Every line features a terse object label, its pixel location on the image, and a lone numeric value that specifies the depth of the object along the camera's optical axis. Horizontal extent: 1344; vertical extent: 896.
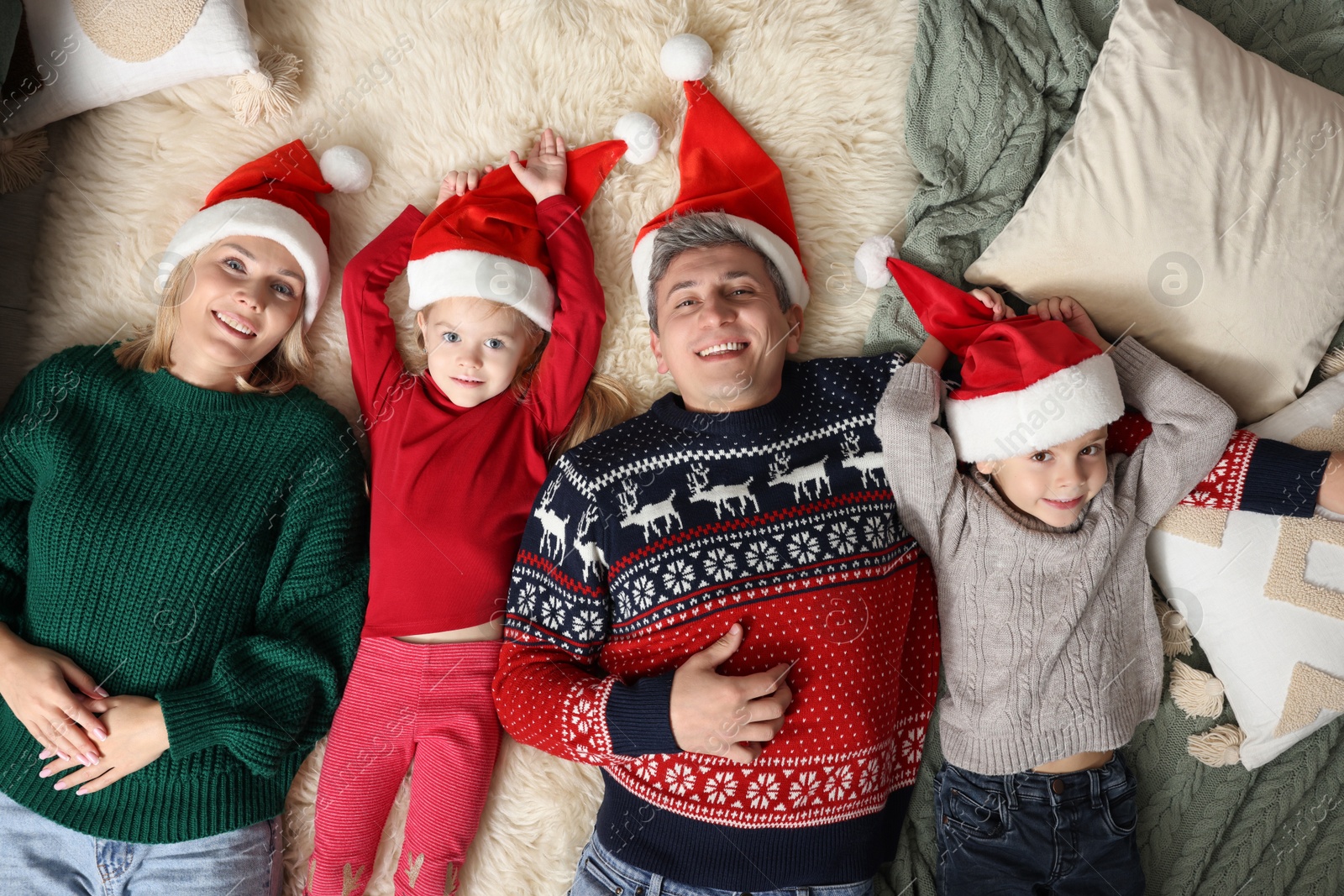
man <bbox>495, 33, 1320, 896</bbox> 1.50
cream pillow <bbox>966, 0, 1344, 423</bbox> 1.58
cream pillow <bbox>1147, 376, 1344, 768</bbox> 1.60
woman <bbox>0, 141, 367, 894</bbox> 1.56
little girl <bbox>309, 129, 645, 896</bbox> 1.64
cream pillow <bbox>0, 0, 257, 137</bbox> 1.61
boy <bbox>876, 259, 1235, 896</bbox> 1.53
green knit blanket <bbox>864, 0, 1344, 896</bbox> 1.72
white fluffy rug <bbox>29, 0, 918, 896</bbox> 1.76
